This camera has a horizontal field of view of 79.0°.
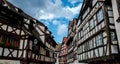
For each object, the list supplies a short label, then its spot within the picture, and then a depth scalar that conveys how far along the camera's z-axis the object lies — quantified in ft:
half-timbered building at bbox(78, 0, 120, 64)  22.55
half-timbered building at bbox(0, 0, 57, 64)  25.28
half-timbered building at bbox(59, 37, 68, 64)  72.23
